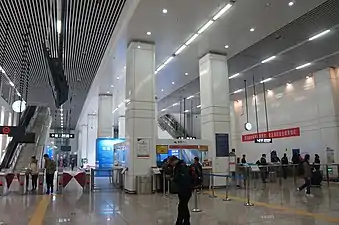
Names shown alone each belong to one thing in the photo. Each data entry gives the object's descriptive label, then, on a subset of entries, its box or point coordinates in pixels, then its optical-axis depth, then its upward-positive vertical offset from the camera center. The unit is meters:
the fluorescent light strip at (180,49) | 12.08 +4.19
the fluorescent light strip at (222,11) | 8.97 +4.24
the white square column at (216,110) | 12.37 +1.78
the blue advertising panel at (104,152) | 18.33 +0.17
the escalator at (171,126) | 33.49 +3.08
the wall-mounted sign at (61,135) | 27.67 +1.83
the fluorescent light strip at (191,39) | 11.08 +4.20
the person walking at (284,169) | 14.90 -0.87
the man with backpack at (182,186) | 5.05 -0.54
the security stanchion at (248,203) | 7.73 -1.30
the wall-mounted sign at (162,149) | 11.50 +0.18
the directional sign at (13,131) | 11.77 +0.98
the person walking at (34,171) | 11.42 -0.55
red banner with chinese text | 18.85 +1.18
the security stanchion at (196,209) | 6.82 -1.26
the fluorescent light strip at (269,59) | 13.91 +4.26
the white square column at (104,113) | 19.90 +2.69
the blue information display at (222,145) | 12.38 +0.31
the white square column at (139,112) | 10.98 +1.53
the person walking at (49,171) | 10.98 -0.54
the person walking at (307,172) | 9.82 -0.67
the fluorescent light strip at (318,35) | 11.06 +4.25
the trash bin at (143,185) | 10.59 -1.07
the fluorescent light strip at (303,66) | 15.22 +4.28
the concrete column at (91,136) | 26.34 +1.64
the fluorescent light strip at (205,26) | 9.99 +4.22
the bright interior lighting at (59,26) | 9.65 +4.16
